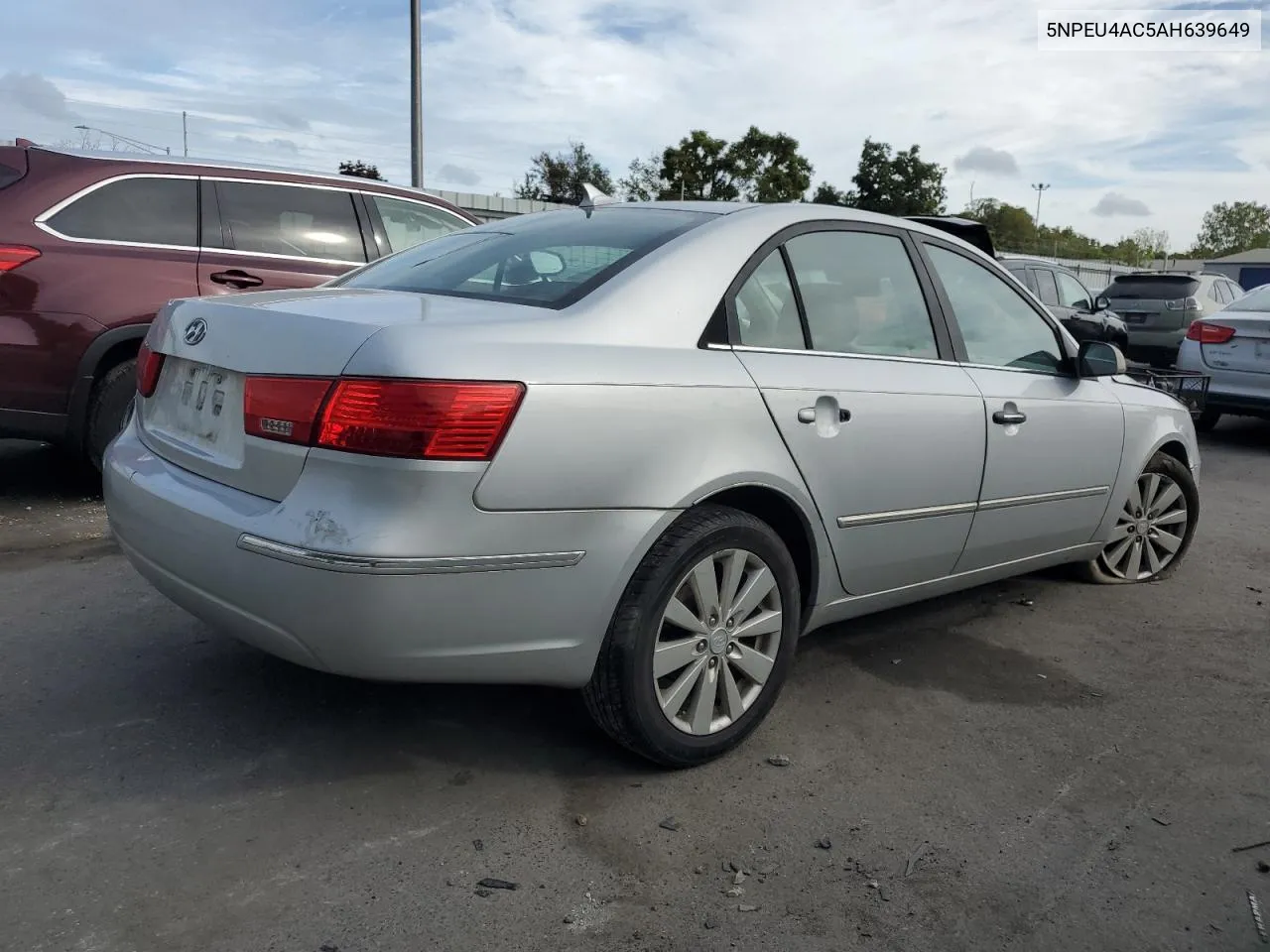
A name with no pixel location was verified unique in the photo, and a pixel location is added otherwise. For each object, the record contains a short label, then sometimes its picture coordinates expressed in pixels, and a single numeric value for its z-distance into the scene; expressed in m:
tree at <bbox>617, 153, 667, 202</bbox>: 49.54
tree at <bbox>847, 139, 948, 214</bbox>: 55.53
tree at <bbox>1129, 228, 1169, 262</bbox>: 114.06
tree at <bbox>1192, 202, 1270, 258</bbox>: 107.62
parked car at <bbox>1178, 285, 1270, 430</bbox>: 9.25
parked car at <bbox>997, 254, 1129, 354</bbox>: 13.07
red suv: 5.22
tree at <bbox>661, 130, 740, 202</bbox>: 49.84
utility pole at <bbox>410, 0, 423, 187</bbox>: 13.67
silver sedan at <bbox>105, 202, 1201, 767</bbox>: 2.39
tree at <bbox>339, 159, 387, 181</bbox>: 27.56
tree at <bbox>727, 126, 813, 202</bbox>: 50.25
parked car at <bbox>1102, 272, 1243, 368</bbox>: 15.01
